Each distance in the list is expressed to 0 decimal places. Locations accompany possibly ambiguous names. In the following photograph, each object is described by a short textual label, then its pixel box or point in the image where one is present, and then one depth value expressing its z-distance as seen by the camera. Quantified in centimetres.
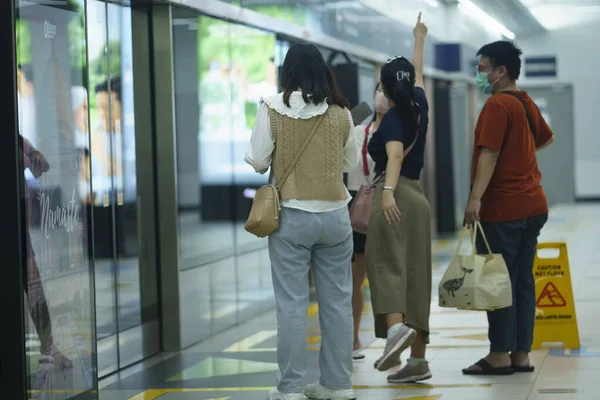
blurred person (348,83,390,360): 970
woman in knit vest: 784
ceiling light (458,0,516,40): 2976
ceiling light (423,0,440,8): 2643
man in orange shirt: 903
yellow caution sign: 1047
